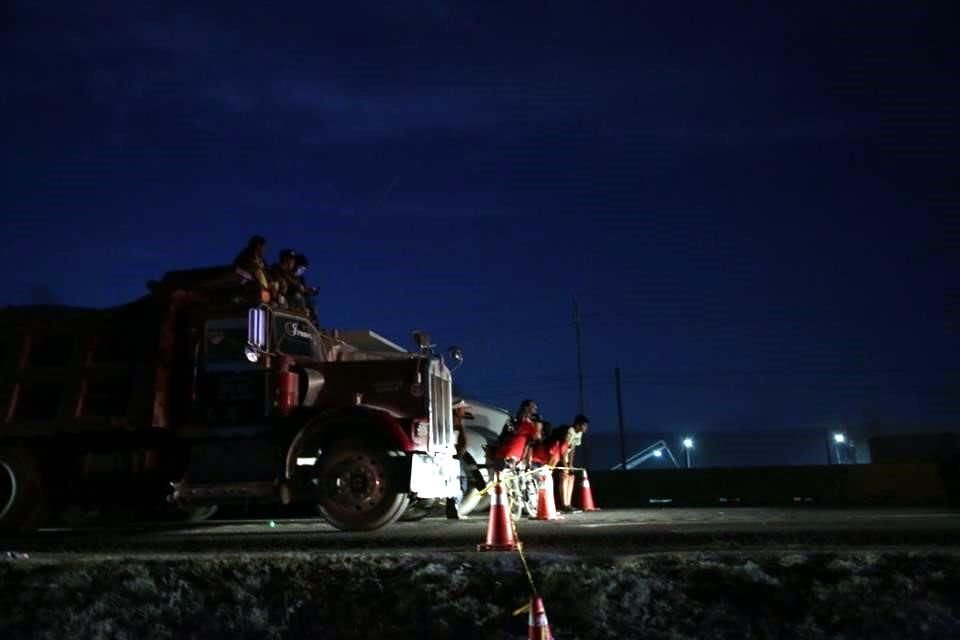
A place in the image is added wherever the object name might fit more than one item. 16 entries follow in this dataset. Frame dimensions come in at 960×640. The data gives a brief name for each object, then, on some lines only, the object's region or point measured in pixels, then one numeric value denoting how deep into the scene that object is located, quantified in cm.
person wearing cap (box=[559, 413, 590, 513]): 1512
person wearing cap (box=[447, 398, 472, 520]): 1418
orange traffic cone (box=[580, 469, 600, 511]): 1597
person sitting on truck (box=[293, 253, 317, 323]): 1309
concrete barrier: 1802
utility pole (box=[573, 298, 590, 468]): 2332
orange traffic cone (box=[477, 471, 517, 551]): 823
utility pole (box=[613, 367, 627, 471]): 2645
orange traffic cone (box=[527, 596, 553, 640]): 462
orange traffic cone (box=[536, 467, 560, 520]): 1341
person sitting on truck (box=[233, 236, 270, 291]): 1230
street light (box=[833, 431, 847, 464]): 3502
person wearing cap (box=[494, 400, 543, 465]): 1353
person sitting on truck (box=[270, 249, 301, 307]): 1272
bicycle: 1326
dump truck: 1123
